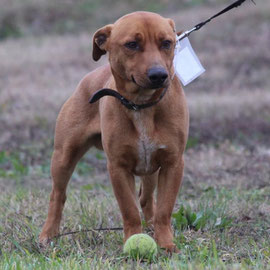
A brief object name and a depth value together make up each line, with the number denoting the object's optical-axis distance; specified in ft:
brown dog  30.63
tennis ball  29.40
